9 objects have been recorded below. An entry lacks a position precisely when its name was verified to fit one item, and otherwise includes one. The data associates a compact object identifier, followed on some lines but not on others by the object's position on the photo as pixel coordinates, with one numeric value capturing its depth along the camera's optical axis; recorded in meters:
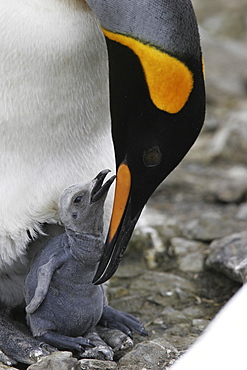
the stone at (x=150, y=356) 5.69
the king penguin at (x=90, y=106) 5.18
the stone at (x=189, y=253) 8.37
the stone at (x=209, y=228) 8.89
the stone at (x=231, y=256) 7.48
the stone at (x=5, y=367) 5.56
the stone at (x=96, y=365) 5.50
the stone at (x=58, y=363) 5.30
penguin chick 5.88
